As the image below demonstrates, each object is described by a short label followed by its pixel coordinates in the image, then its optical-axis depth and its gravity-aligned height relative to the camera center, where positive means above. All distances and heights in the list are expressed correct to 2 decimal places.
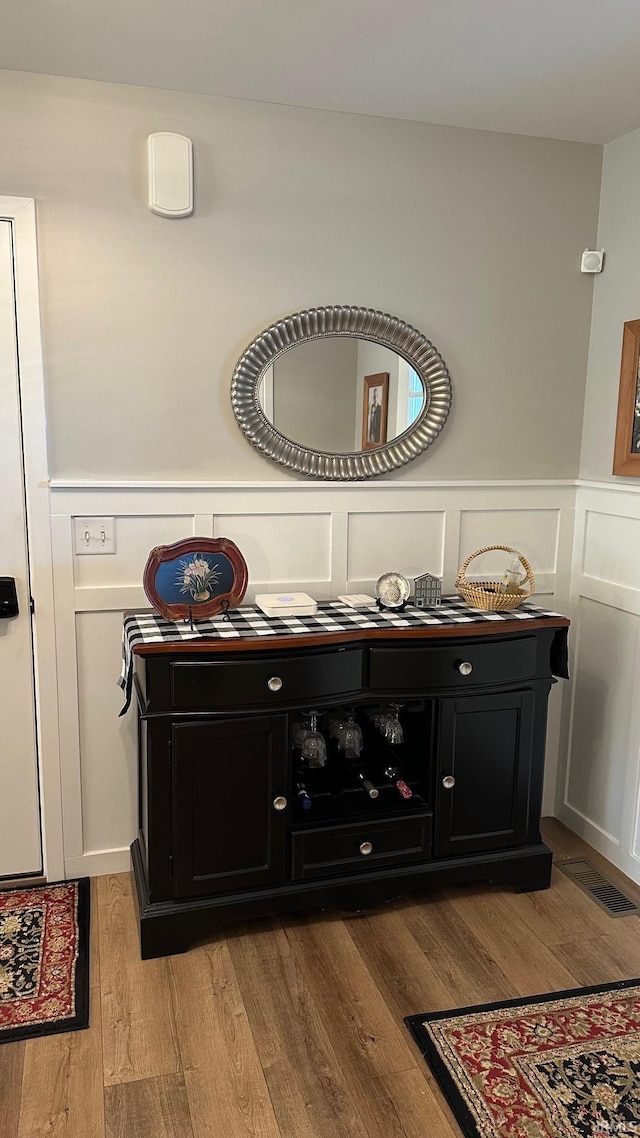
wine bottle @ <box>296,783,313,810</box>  2.51 -1.11
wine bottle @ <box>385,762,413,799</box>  2.58 -1.09
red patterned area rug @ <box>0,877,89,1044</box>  2.16 -1.51
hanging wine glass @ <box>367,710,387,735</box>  2.66 -0.92
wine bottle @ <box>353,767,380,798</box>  2.56 -1.10
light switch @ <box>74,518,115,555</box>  2.62 -0.36
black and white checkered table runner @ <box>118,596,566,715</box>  2.38 -0.59
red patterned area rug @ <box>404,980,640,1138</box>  1.89 -1.51
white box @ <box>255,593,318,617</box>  2.60 -0.56
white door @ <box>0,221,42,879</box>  2.48 -0.75
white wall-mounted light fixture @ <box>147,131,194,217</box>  2.46 +0.71
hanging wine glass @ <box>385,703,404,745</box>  2.64 -0.94
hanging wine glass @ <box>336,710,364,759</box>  2.64 -0.97
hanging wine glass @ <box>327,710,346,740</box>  2.66 -0.94
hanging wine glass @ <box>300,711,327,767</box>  2.56 -0.97
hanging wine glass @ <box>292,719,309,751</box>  2.57 -0.94
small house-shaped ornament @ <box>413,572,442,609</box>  2.80 -0.54
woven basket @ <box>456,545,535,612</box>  2.74 -0.54
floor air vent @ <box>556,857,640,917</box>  2.70 -1.50
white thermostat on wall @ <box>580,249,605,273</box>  2.93 +0.58
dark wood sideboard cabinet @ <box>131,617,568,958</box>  2.36 -1.05
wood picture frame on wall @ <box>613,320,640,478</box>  2.78 +0.07
